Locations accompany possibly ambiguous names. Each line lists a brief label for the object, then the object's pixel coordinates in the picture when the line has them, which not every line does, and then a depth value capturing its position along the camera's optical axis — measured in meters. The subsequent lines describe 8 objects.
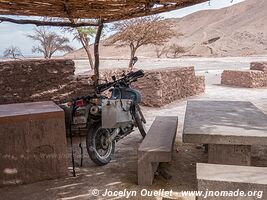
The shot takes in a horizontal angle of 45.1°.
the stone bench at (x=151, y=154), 3.10
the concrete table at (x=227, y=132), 2.75
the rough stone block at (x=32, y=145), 3.21
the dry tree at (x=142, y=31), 11.63
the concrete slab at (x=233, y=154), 3.02
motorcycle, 3.79
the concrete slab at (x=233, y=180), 2.03
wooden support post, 5.29
